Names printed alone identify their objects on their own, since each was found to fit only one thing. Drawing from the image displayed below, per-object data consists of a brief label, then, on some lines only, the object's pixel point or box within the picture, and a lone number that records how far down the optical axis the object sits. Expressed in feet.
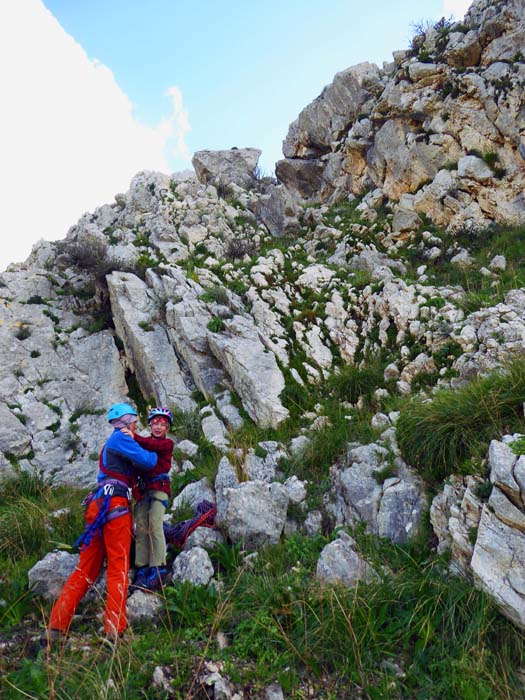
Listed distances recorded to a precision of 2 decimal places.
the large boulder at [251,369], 26.58
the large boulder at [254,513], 15.07
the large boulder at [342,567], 11.98
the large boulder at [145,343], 31.83
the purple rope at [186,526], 15.69
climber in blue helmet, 11.85
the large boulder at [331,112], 64.34
